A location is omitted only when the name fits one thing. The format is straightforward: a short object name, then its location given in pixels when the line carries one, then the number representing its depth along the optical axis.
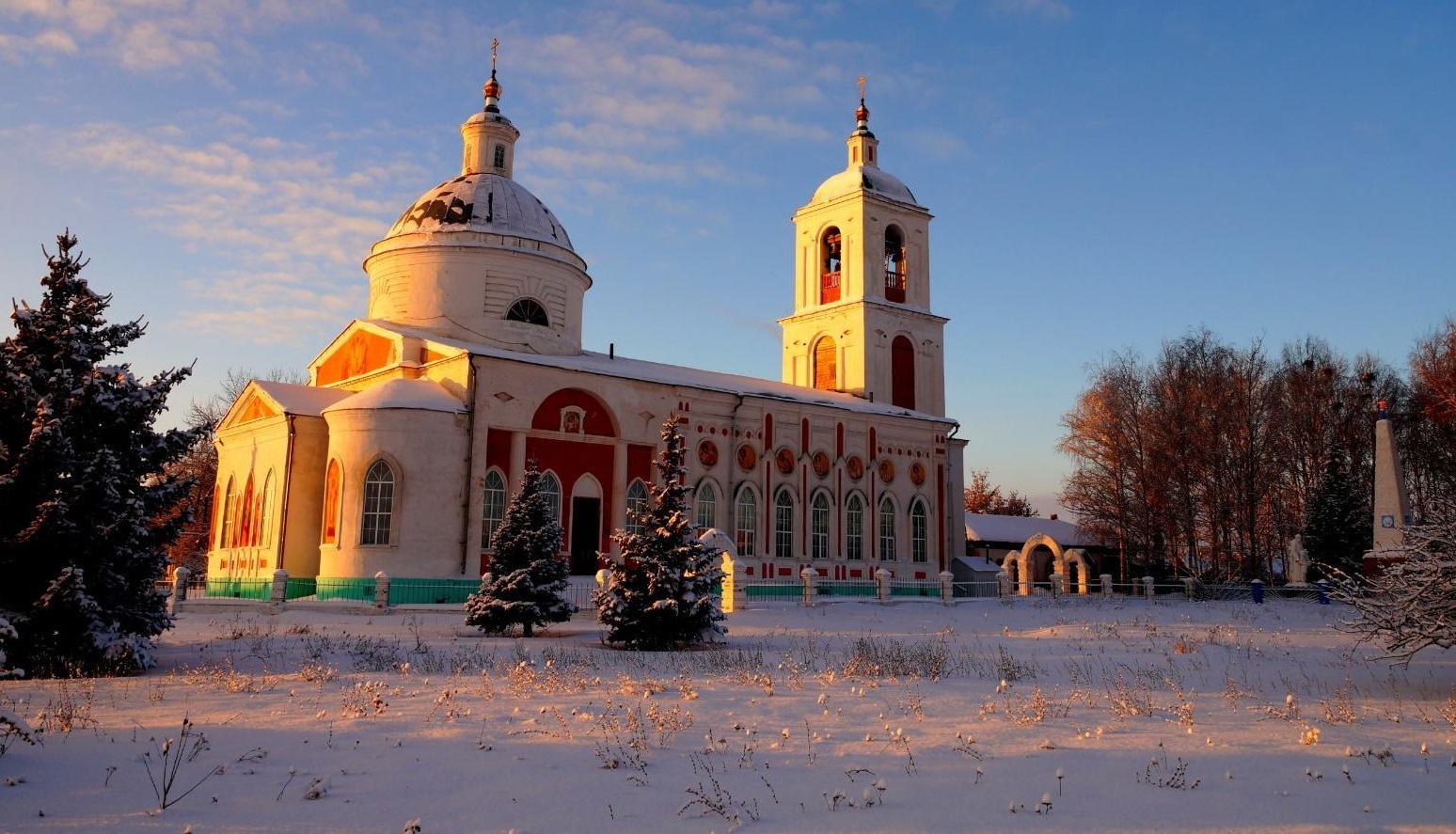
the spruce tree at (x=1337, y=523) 36.75
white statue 35.09
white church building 27.09
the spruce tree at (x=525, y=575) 19.42
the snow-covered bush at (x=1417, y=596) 10.66
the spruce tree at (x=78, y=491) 13.09
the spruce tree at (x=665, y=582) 17.28
